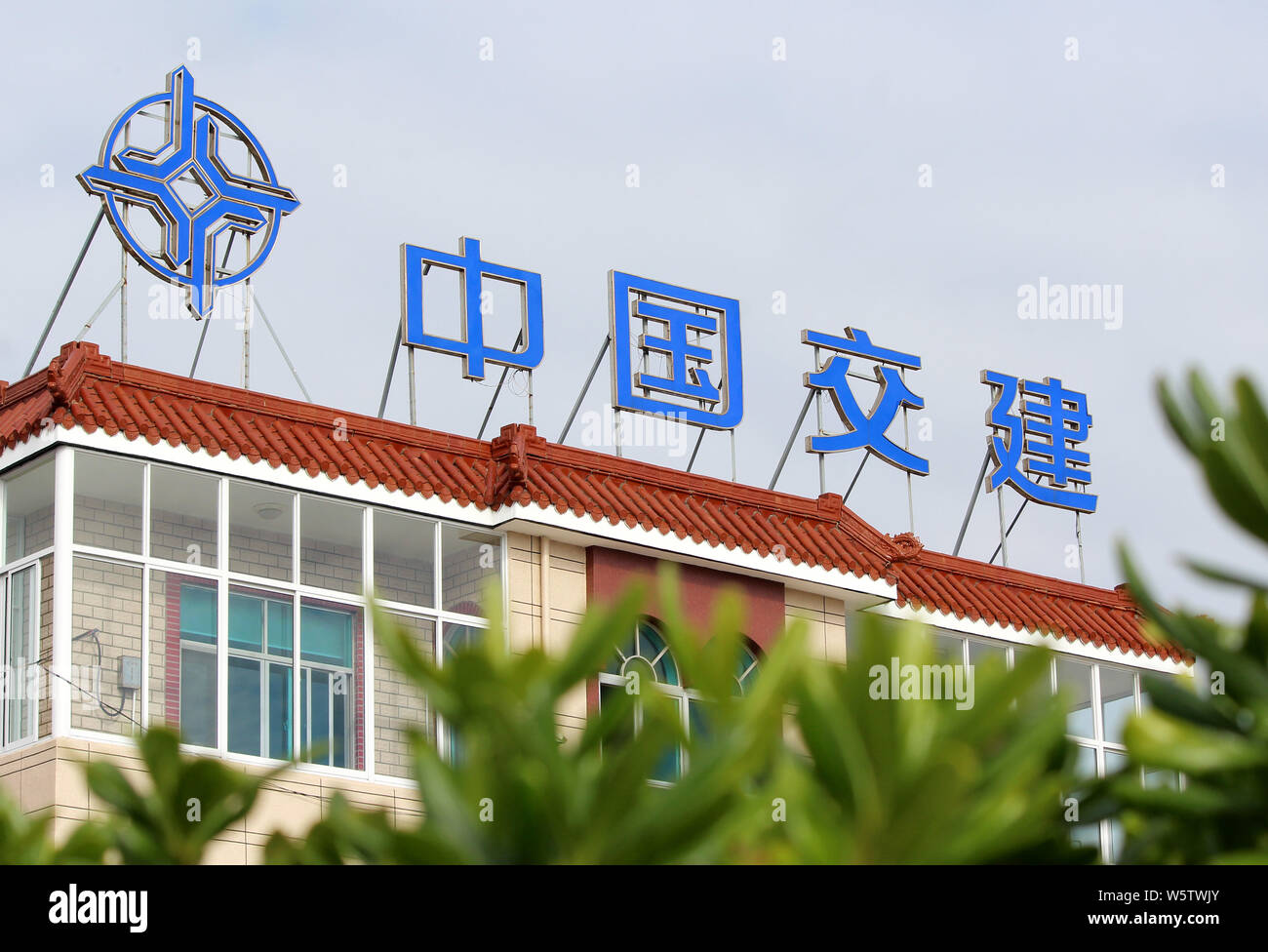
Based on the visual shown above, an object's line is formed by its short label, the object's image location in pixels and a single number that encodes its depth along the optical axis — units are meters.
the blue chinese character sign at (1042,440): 25.97
